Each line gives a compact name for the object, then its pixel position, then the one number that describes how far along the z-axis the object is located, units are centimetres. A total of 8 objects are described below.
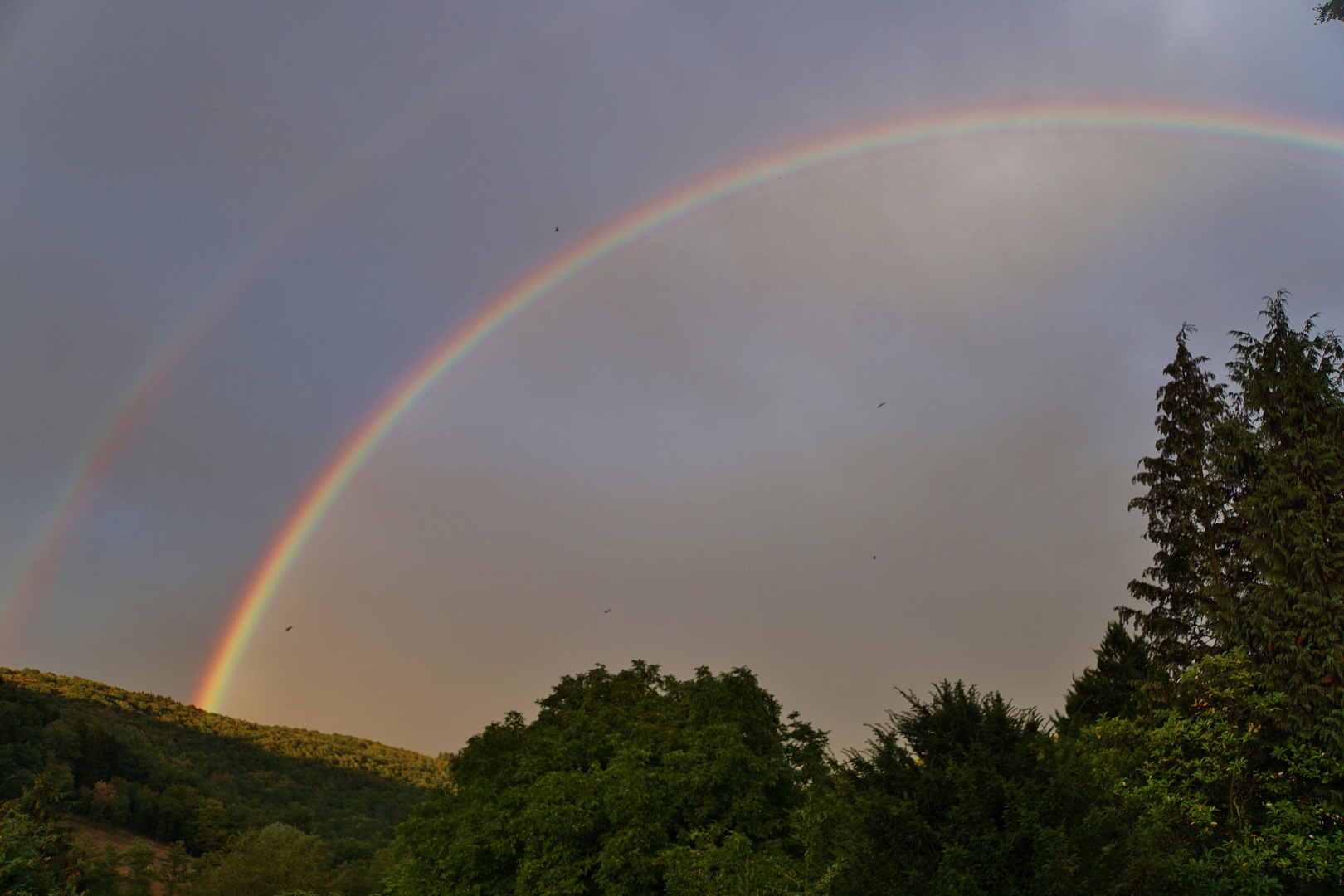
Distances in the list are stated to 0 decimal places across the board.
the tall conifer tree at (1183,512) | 3353
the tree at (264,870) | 6594
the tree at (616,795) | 2941
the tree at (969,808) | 1240
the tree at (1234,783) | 2258
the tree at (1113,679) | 4381
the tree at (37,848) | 4150
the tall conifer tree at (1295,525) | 2475
